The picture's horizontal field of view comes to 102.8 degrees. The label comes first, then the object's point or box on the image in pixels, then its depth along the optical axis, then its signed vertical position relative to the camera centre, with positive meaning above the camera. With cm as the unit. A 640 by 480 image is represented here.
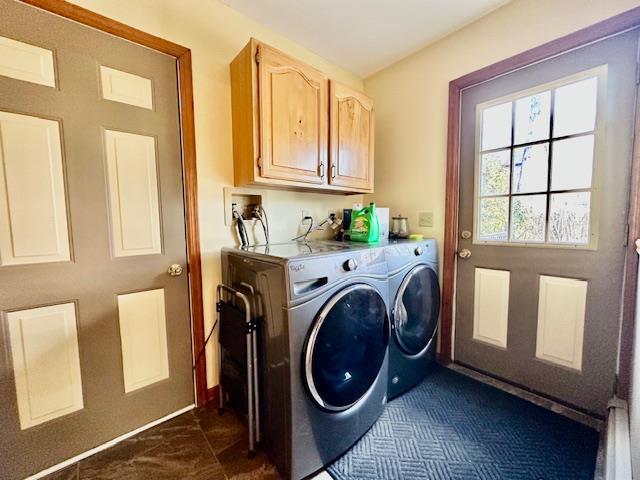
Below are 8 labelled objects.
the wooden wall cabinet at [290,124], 138 +59
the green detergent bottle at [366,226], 168 -3
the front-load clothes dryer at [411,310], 149 -57
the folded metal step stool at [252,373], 116 -69
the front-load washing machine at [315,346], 102 -54
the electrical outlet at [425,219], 196 +1
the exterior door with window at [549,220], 130 -1
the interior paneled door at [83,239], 103 -6
